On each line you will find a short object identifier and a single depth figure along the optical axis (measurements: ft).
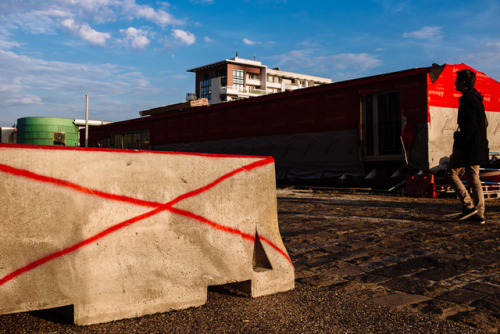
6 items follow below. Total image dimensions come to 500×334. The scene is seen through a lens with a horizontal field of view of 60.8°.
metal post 80.89
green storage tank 110.32
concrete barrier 7.36
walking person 19.15
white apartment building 244.01
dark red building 36.52
